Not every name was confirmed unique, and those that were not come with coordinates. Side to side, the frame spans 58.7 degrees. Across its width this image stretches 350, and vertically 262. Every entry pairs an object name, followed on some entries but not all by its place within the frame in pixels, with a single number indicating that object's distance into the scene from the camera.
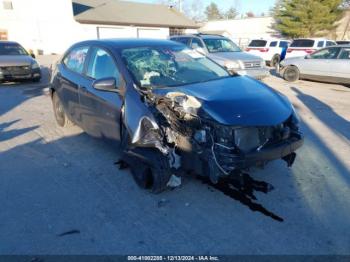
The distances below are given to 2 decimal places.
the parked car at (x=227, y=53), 10.75
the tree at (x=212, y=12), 93.38
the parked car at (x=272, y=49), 19.89
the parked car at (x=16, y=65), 11.38
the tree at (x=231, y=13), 88.36
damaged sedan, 3.29
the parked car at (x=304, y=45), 17.99
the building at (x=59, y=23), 28.75
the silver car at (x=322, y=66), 11.48
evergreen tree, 33.06
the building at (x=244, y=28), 41.97
